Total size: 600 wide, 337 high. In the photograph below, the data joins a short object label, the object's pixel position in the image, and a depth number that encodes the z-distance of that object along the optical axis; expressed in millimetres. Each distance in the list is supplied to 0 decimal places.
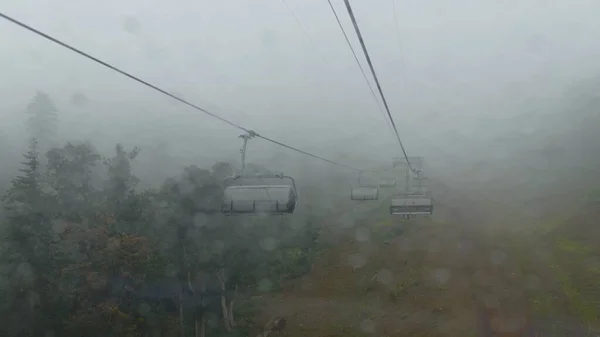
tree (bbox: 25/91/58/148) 63938
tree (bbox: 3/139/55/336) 19641
